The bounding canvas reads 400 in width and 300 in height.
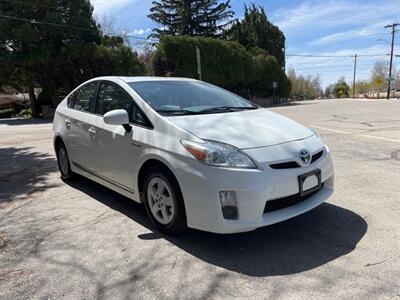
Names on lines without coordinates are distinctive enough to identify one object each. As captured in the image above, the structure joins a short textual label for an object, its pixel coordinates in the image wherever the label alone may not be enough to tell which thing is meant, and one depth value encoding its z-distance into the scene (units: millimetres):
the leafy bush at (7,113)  30328
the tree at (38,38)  23156
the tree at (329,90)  104000
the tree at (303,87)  78650
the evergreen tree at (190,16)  43375
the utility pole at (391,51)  55562
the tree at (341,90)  88250
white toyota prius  3258
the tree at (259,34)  45719
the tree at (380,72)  92288
